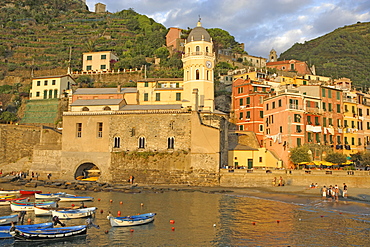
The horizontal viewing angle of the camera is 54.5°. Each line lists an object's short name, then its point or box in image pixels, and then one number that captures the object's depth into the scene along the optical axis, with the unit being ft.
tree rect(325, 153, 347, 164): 157.07
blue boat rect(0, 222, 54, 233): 69.97
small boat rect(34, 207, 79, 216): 94.38
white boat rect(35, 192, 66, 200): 115.55
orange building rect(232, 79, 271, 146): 193.26
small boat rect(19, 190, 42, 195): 128.57
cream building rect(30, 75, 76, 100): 220.43
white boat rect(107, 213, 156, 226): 83.05
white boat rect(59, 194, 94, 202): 115.44
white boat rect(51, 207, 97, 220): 90.38
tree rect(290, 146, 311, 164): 153.69
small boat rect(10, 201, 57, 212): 100.83
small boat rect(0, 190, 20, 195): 120.98
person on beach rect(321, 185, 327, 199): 120.57
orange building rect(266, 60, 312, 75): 288.51
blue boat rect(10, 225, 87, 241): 68.95
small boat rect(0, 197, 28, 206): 113.09
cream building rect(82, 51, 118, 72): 271.18
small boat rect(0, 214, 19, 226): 79.36
